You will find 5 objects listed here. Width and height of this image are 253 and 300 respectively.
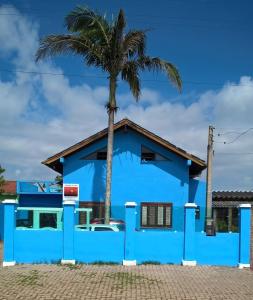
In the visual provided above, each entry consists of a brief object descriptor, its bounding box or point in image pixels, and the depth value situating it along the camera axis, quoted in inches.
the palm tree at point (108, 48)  668.7
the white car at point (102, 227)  594.2
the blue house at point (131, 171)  788.0
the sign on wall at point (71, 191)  792.3
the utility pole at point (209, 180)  711.9
